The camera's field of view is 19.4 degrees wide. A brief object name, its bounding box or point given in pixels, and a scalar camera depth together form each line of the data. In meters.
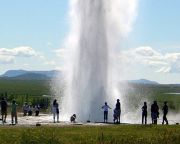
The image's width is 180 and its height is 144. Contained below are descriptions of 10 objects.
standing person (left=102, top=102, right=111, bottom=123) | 45.28
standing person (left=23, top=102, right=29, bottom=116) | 56.92
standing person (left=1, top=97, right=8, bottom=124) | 43.01
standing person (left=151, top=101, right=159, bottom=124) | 43.56
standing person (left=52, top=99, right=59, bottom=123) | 46.09
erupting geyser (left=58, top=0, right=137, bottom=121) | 52.88
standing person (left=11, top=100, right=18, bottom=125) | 42.17
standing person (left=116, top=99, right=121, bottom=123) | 44.28
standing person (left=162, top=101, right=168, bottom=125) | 43.84
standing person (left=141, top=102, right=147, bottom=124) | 43.66
